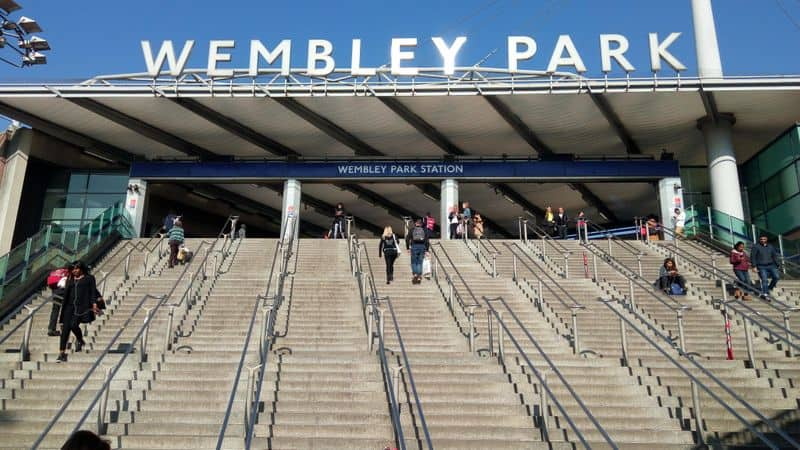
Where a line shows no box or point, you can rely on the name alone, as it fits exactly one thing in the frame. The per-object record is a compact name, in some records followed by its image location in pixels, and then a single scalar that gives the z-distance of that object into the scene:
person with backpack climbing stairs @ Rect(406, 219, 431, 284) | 13.34
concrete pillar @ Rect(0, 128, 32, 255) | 22.00
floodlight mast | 15.74
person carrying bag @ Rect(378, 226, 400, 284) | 13.31
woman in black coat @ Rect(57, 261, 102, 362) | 8.61
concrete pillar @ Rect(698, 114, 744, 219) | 21.64
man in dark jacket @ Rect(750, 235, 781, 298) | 12.47
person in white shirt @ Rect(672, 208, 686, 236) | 21.12
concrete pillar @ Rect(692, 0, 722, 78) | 24.36
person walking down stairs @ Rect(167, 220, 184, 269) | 15.11
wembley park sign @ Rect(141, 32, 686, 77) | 20.84
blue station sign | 25.61
